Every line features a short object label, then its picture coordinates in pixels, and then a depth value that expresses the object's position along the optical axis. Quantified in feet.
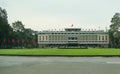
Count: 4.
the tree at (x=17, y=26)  360.71
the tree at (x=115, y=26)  297.74
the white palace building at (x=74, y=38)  459.32
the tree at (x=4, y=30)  282.97
